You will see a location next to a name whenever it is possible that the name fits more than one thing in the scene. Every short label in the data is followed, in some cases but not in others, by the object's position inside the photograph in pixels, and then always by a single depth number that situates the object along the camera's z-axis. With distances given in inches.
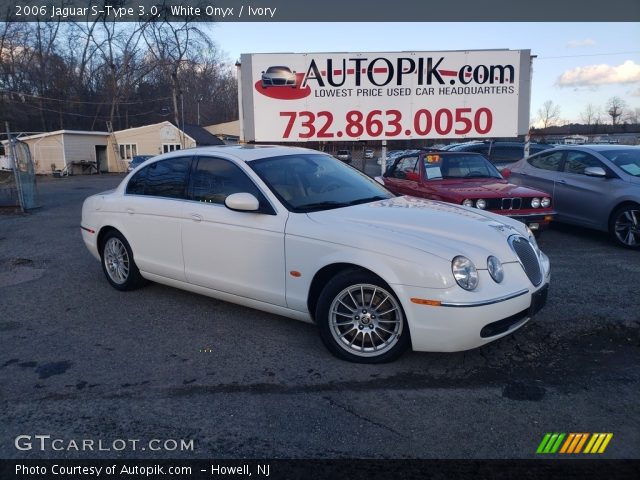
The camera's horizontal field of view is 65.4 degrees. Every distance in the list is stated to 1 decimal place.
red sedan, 279.6
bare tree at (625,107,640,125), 2599.9
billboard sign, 451.8
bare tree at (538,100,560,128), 2519.3
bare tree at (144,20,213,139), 2074.3
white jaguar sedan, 136.9
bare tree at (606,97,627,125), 2352.4
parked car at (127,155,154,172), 1384.0
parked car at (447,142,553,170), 611.9
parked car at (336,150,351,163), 575.0
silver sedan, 293.1
